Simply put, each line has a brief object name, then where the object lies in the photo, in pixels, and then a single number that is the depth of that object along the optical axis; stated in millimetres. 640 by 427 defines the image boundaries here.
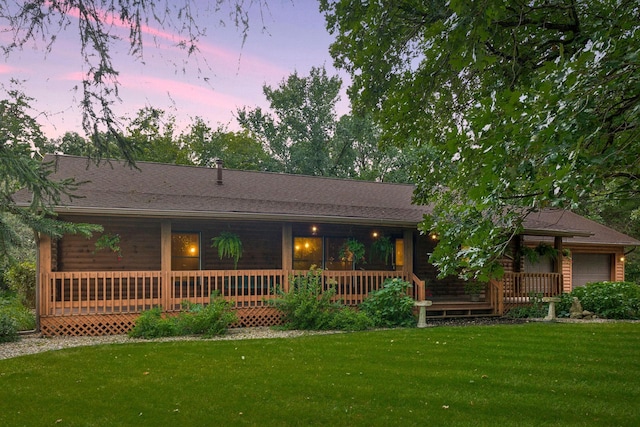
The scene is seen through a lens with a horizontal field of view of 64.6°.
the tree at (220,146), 32469
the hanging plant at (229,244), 13102
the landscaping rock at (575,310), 13969
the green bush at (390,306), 12344
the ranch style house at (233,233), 11484
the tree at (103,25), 3791
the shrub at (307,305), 11711
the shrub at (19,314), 11438
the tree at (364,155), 30703
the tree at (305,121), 31422
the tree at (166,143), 30844
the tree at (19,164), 6207
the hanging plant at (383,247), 14938
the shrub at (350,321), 11602
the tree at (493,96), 3824
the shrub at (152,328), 10711
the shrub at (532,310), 14094
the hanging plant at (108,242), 12412
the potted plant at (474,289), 14852
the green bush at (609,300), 14086
